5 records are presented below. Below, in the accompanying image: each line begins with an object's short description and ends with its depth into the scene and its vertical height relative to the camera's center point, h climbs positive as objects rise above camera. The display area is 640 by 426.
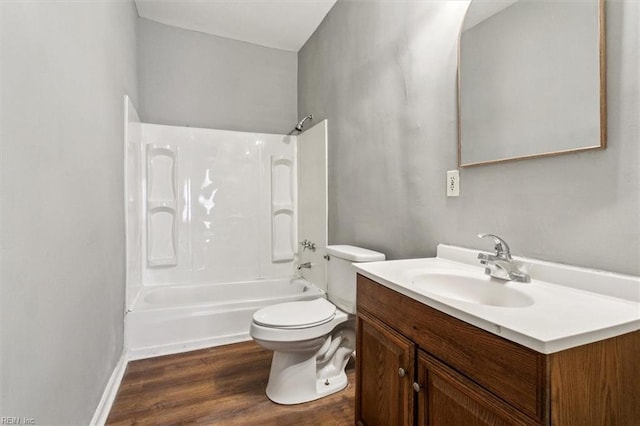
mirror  0.95 +0.48
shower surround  2.42 -0.14
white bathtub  2.23 -0.81
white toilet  1.62 -0.69
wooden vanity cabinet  0.64 -0.41
